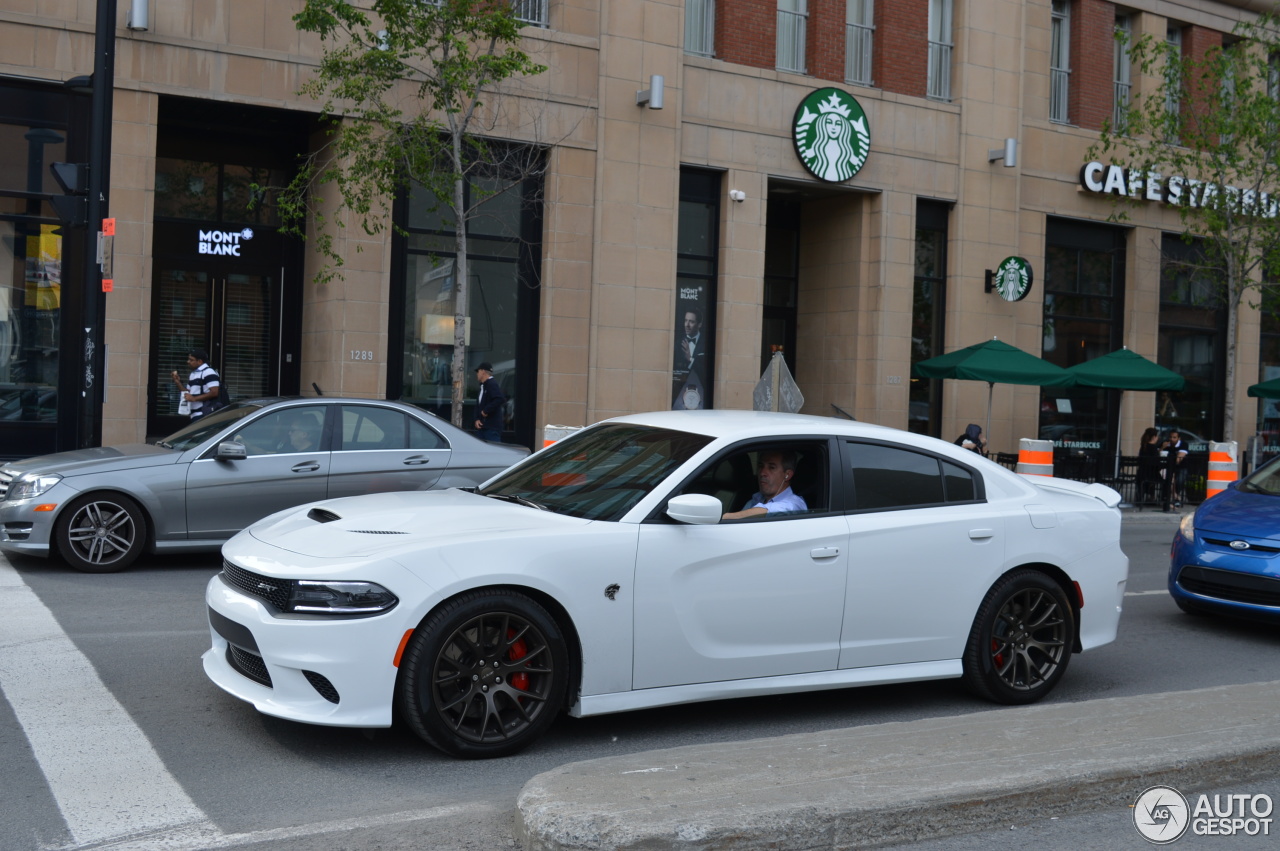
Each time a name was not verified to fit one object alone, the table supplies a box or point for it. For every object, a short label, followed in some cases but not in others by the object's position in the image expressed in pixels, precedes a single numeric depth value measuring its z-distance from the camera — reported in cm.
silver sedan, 968
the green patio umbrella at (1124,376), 2028
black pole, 1334
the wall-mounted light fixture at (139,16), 1647
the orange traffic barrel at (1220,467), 1736
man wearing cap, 1705
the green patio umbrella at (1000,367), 1969
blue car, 873
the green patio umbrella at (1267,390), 2509
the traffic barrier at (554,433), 1434
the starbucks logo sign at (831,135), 2183
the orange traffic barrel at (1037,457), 1709
